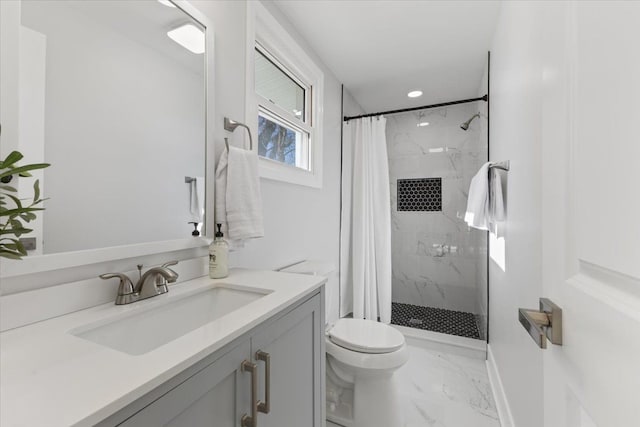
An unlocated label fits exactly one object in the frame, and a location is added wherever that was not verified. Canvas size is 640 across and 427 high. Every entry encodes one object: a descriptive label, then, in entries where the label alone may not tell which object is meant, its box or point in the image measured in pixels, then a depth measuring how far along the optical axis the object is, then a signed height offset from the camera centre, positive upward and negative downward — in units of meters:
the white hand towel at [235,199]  1.20 +0.06
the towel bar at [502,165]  1.46 +0.28
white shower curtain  2.54 -0.15
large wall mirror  0.74 +0.30
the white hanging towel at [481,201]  1.66 +0.09
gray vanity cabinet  0.50 -0.42
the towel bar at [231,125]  1.28 +0.42
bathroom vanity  0.42 -0.31
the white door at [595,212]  0.31 +0.01
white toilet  1.39 -0.88
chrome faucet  0.83 -0.23
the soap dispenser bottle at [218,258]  1.10 -0.19
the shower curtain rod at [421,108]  2.18 +0.93
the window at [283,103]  1.56 +0.76
